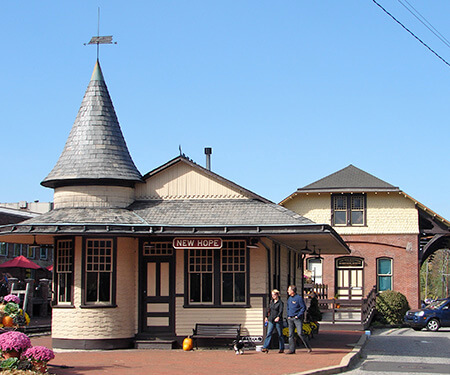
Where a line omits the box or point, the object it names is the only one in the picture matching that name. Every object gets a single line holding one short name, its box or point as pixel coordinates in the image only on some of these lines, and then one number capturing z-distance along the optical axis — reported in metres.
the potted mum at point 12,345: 12.88
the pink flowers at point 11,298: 16.03
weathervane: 22.45
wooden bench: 19.20
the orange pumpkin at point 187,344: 19.23
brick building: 38.97
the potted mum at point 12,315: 15.31
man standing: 18.53
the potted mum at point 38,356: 12.87
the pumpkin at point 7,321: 15.27
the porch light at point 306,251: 23.53
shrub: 36.03
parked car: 32.19
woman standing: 18.50
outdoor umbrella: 37.41
